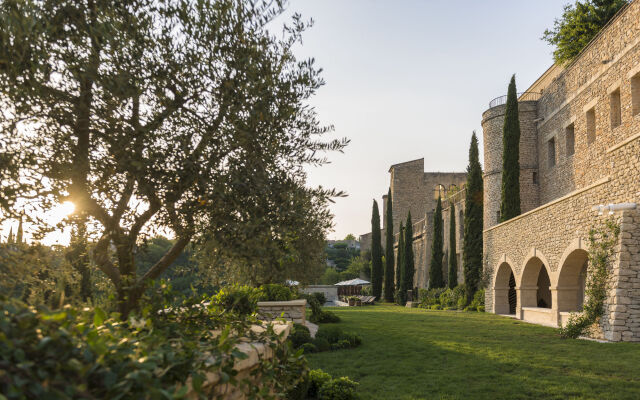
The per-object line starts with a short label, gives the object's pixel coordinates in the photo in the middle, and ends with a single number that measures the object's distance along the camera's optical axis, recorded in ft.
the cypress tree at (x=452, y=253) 102.73
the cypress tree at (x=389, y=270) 130.72
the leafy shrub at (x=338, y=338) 36.09
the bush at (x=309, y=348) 33.58
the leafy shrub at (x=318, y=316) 55.06
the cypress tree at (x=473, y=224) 86.17
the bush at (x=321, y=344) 35.22
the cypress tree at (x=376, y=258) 139.13
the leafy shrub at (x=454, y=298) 88.48
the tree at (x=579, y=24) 74.69
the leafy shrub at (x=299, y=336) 33.87
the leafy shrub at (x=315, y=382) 21.30
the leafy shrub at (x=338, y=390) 20.29
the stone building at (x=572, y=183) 38.06
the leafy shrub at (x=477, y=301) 81.10
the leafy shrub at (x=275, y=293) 41.38
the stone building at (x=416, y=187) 162.91
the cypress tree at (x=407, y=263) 121.69
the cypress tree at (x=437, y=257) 112.27
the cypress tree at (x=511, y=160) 77.20
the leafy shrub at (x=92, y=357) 6.35
